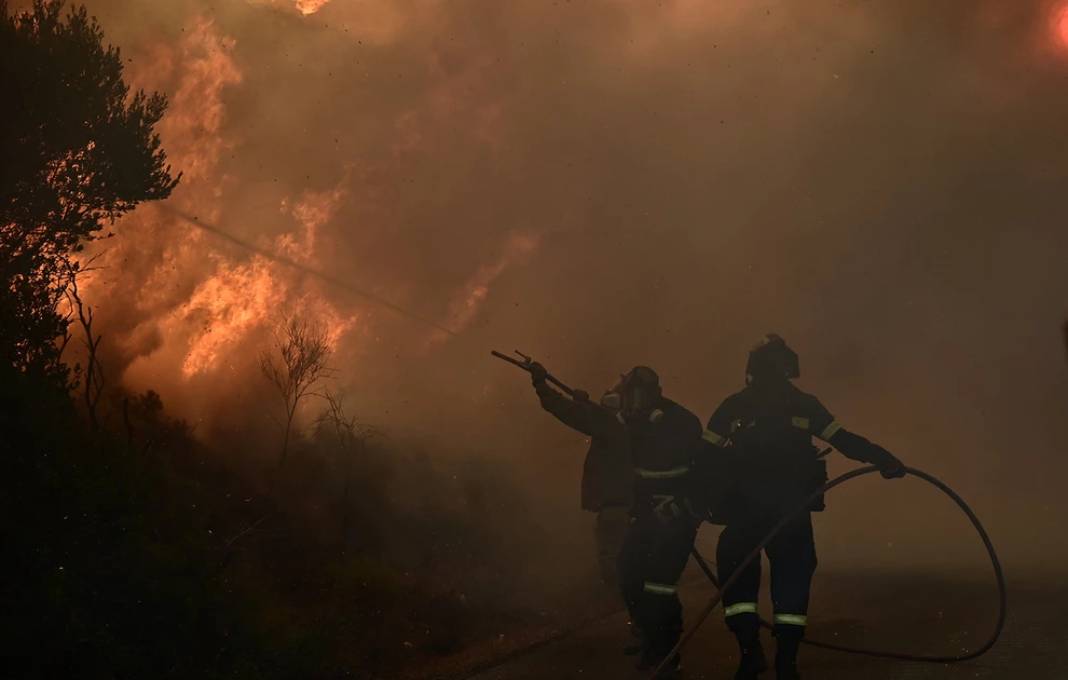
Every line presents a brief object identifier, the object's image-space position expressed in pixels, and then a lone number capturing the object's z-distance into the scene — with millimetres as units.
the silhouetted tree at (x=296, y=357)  26953
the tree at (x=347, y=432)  27656
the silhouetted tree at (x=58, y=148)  16734
